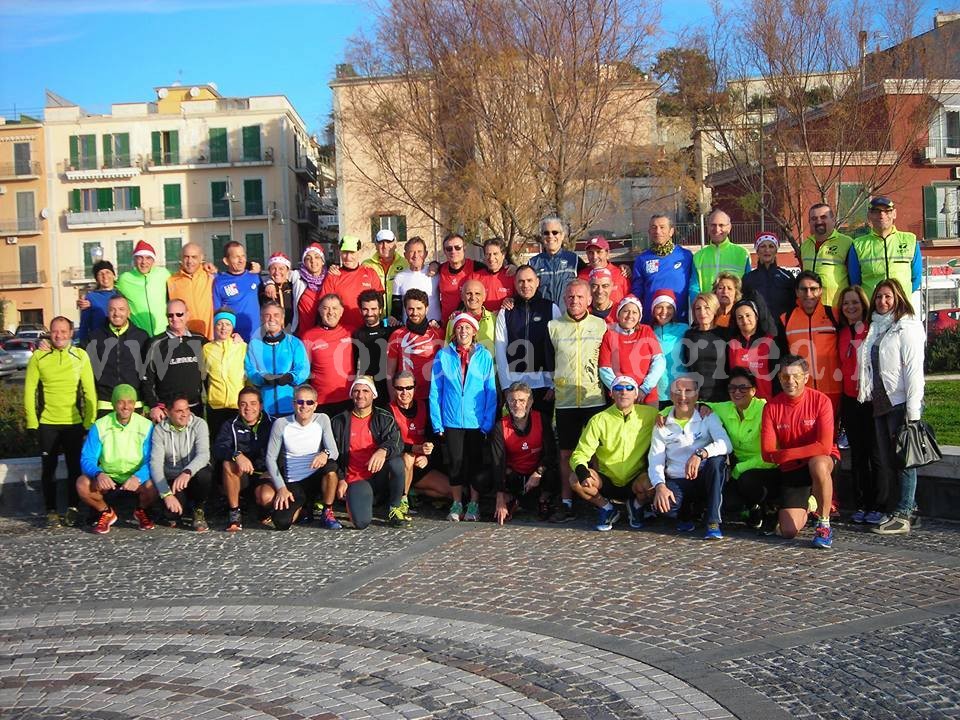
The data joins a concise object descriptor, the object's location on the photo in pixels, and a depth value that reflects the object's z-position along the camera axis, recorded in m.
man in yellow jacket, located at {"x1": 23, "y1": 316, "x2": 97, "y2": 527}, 9.55
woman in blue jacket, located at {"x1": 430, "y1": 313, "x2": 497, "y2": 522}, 9.18
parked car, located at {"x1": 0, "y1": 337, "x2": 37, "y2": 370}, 41.41
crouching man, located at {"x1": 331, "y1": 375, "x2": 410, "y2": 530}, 8.91
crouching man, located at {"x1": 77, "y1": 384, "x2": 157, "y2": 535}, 9.05
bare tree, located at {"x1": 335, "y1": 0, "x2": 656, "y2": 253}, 25.36
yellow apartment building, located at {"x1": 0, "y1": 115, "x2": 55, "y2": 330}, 67.19
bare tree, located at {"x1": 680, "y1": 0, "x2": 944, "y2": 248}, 24.23
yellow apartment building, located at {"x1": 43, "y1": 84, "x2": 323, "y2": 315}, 66.00
